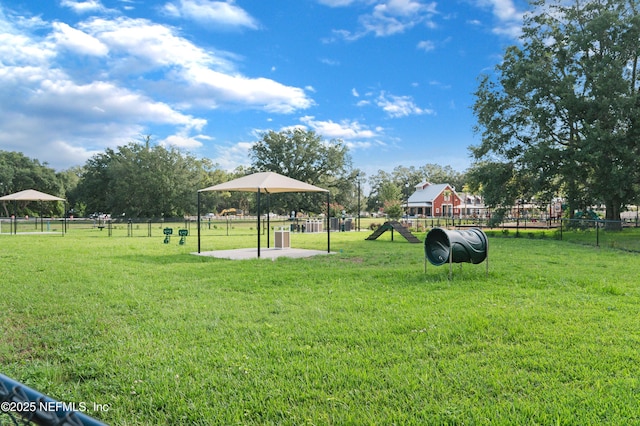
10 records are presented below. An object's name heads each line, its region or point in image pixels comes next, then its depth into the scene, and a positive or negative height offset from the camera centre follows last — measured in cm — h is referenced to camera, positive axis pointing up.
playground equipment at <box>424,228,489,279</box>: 891 -62
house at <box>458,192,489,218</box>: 7621 +233
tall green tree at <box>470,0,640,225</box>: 2138 +553
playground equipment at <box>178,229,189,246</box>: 1908 -67
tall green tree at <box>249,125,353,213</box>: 5675 +747
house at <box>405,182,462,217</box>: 7031 +239
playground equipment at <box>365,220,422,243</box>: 1955 -62
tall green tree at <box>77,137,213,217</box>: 5525 +457
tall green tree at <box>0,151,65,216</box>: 5850 +542
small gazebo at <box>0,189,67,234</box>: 2828 +148
